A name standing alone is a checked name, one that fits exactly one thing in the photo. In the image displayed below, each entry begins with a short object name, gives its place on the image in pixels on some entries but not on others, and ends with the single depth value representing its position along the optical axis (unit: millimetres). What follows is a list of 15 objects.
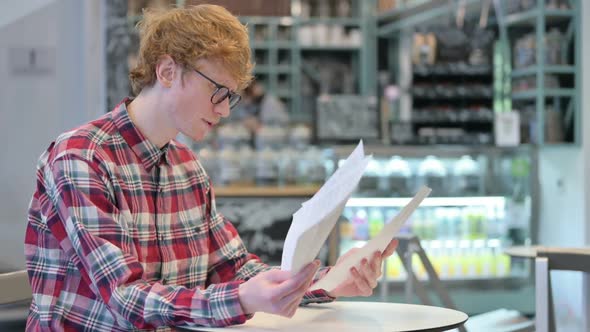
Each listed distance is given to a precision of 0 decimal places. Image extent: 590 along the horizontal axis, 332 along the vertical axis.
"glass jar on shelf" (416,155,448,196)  6605
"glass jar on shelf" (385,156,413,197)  6504
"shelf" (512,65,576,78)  6930
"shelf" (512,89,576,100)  6922
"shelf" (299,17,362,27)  10414
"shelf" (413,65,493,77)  7914
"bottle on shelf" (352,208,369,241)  6520
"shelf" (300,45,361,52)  10438
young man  1742
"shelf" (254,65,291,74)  10359
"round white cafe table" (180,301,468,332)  1790
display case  6500
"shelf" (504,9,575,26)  6906
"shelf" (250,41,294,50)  10251
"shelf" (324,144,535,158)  6312
